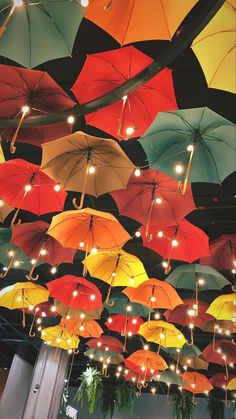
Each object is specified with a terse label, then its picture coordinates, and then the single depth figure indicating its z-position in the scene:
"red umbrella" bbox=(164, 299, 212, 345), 6.08
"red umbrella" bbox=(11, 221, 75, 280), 4.88
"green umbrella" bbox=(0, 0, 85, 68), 2.56
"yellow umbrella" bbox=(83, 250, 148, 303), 4.93
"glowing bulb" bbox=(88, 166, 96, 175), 3.57
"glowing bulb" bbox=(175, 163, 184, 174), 3.23
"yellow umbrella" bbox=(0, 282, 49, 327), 5.81
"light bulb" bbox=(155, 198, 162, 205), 4.01
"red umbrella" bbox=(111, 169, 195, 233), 3.95
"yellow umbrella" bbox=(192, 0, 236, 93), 2.52
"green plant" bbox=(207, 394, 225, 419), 9.96
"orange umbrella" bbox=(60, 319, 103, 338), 6.79
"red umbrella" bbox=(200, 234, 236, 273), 4.88
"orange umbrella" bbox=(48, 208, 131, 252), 4.12
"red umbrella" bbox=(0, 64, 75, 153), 3.28
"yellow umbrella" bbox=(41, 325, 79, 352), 7.22
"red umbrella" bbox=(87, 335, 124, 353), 7.82
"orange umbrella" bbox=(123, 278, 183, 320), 5.15
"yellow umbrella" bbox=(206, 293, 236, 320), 5.25
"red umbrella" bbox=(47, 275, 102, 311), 5.63
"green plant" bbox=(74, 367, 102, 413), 9.66
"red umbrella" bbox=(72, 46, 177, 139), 3.09
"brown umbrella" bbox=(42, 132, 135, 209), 3.43
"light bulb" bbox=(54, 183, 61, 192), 3.98
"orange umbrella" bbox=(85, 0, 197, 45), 2.48
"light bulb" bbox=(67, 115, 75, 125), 3.35
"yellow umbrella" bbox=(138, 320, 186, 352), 6.25
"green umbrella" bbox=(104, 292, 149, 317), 6.21
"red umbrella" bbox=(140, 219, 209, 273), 4.44
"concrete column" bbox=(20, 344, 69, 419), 8.91
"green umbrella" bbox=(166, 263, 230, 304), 5.01
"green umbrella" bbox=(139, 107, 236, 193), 2.99
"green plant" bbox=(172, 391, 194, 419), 9.69
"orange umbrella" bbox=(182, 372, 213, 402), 8.15
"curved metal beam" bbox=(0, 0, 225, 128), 2.42
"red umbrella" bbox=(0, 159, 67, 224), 4.00
